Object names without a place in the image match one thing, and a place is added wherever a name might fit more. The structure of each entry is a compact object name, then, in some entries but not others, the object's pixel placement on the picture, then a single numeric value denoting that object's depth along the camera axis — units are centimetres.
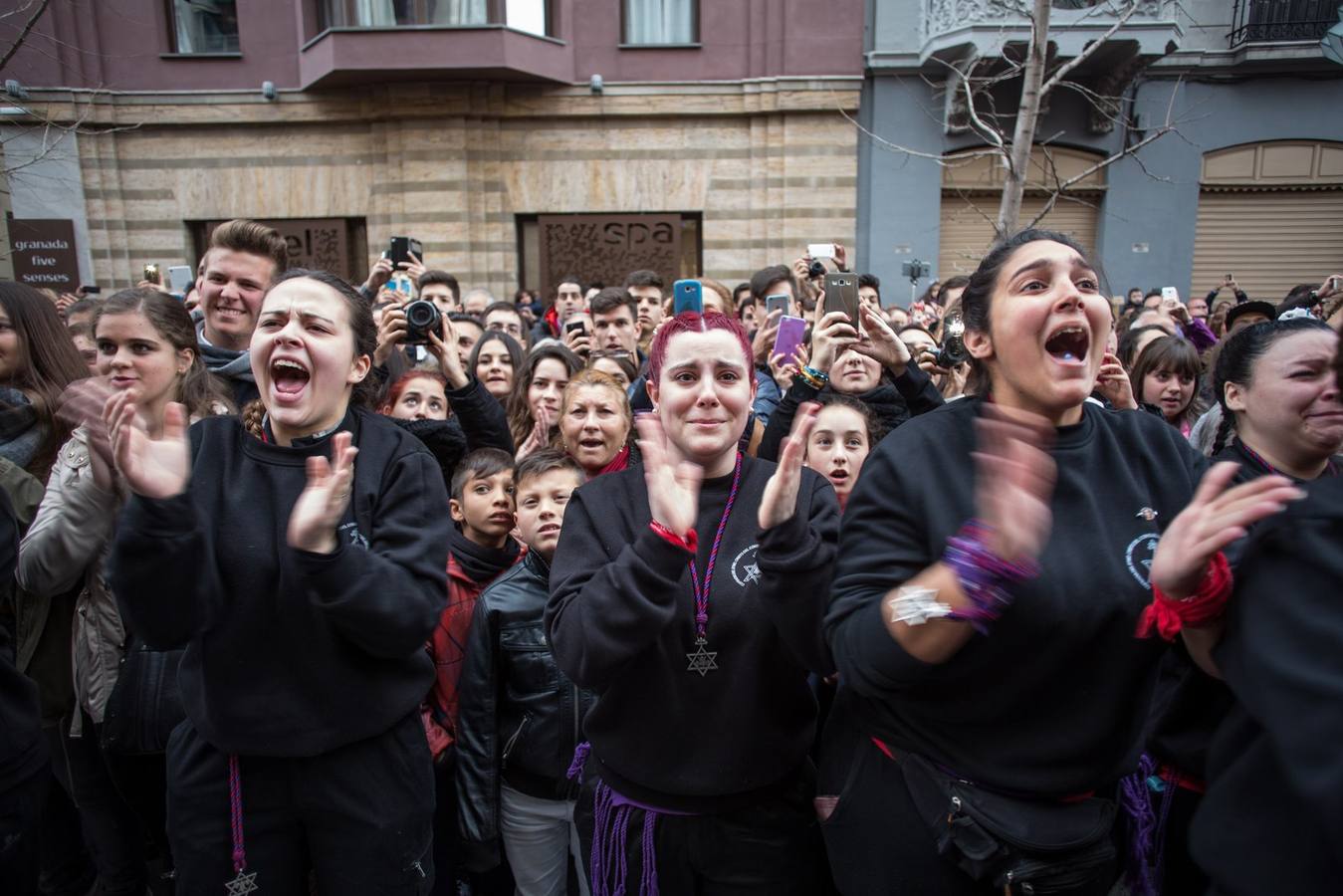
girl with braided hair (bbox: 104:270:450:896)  162
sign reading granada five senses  1045
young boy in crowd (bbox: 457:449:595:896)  233
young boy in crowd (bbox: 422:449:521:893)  255
